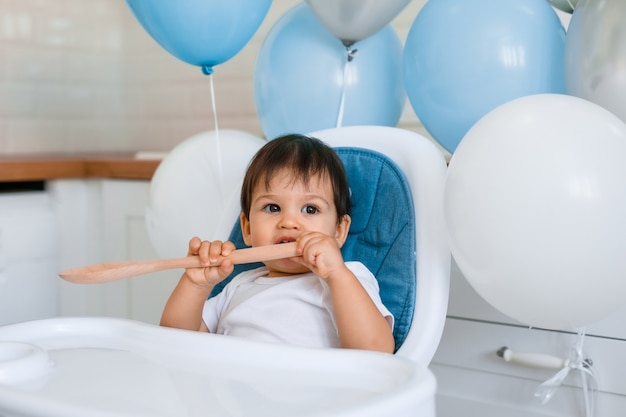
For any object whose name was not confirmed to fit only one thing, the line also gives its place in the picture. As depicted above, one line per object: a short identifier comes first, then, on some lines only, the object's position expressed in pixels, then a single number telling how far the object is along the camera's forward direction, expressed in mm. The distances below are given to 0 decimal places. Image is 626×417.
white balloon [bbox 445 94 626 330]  989
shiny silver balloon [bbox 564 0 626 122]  1172
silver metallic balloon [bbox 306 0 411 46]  1438
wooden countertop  2039
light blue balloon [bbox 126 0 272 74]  1440
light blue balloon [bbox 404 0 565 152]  1337
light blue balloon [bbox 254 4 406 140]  1582
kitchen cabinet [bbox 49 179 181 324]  2184
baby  1121
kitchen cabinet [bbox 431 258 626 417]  1412
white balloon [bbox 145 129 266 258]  1601
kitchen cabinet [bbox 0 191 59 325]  2066
